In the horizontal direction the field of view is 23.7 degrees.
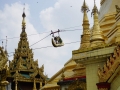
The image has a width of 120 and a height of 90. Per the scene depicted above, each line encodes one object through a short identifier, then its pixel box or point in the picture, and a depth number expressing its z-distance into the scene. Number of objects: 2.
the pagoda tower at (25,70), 28.77
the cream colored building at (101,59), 7.66
